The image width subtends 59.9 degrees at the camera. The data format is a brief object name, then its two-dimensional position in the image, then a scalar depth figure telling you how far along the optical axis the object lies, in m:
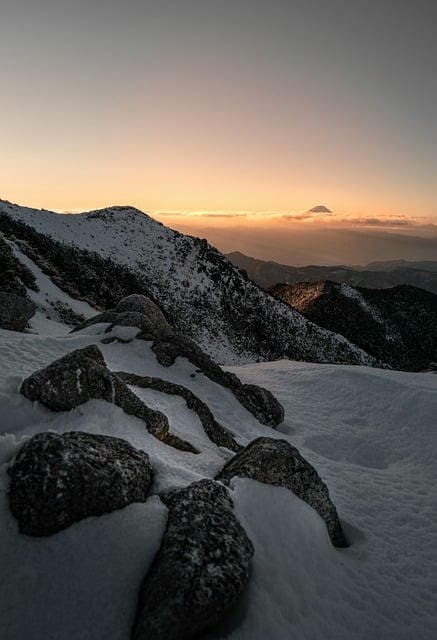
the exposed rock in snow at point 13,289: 16.16
